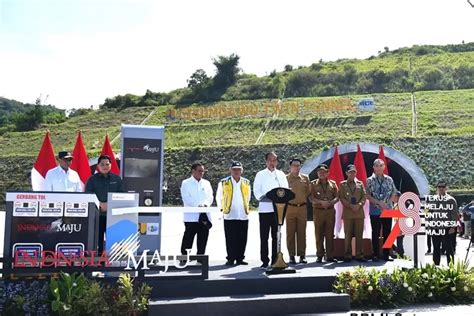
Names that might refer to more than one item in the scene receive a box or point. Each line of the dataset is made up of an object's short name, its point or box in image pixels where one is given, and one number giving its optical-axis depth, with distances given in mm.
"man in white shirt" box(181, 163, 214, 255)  8242
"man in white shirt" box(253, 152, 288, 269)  7906
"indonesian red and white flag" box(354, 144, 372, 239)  9289
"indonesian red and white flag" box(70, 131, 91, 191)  10312
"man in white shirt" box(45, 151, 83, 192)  7871
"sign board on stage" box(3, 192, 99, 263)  6082
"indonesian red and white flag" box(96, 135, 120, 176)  10422
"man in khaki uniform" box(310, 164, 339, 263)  8789
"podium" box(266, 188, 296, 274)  7387
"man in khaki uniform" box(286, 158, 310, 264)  8570
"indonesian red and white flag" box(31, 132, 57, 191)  9367
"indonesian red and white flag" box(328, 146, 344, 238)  10153
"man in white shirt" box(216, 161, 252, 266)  8141
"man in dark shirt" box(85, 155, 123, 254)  7314
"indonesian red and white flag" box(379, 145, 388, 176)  10784
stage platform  6121
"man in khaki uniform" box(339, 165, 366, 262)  8742
